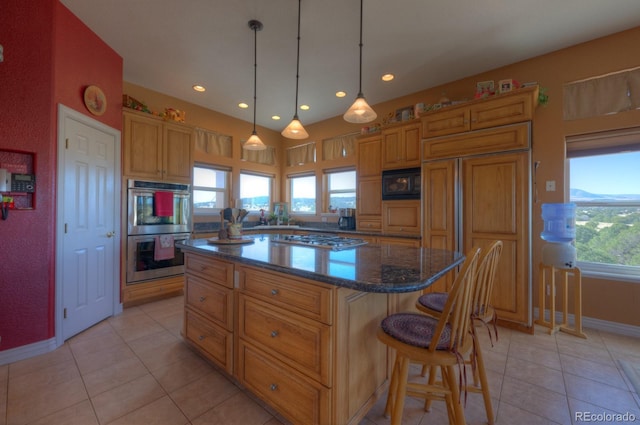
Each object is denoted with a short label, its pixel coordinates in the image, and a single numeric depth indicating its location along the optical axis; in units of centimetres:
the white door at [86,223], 229
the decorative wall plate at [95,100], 254
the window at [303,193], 530
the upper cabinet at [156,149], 311
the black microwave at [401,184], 337
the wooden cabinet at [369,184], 383
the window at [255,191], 509
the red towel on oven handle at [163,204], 328
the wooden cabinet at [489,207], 257
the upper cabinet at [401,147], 340
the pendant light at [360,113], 206
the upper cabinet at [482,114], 255
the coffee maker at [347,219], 433
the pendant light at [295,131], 246
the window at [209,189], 443
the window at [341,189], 478
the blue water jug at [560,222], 255
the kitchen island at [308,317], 118
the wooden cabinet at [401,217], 337
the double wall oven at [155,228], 311
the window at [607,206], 254
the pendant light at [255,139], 266
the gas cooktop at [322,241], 190
